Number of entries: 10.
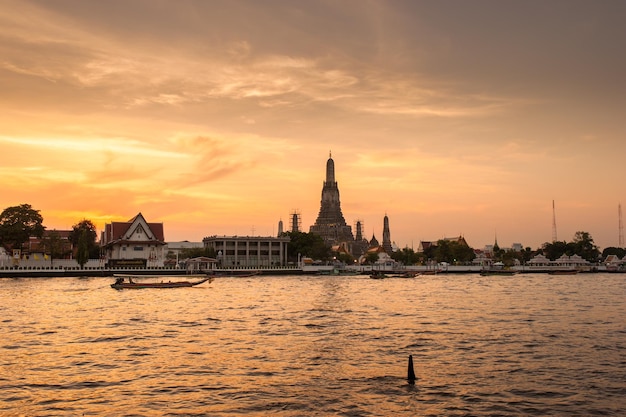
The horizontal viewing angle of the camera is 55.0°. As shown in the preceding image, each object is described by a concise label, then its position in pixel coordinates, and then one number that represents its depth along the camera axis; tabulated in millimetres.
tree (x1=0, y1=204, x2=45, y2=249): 134388
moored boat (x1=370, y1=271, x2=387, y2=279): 140850
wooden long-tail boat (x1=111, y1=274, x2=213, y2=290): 89688
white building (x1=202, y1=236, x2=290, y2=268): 182500
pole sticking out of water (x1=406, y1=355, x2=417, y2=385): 25266
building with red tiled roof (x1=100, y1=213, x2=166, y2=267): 145125
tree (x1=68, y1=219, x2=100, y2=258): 157750
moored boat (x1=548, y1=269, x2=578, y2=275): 176512
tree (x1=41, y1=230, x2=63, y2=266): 143375
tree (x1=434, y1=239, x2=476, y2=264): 198500
